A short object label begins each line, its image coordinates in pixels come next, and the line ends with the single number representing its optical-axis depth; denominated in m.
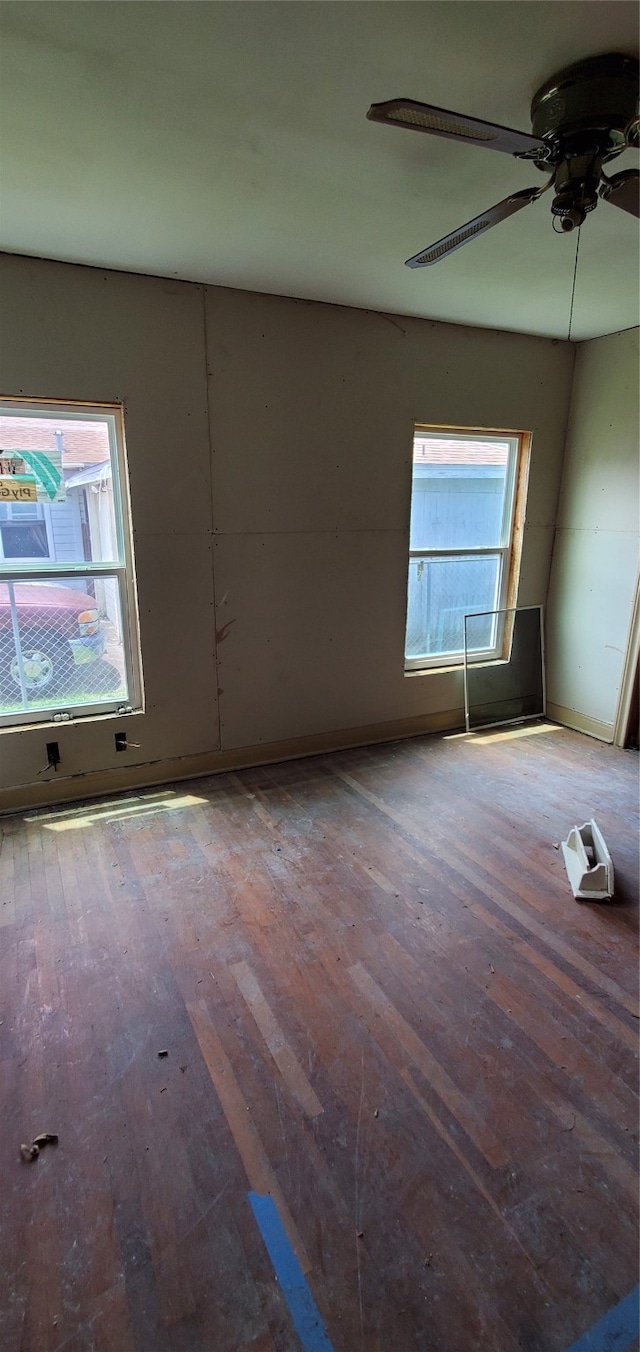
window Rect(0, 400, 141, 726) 2.89
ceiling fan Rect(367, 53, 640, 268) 1.39
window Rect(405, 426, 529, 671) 4.03
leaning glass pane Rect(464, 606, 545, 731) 4.41
